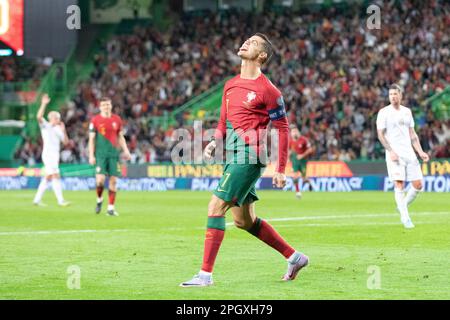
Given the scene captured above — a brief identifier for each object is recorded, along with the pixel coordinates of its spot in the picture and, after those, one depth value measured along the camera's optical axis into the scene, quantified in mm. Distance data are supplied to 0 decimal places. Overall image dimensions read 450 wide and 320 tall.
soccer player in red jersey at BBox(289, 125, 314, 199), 31188
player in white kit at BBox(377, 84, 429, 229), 16828
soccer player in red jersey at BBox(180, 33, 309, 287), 9750
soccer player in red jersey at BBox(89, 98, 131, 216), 21500
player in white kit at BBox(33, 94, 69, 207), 25062
